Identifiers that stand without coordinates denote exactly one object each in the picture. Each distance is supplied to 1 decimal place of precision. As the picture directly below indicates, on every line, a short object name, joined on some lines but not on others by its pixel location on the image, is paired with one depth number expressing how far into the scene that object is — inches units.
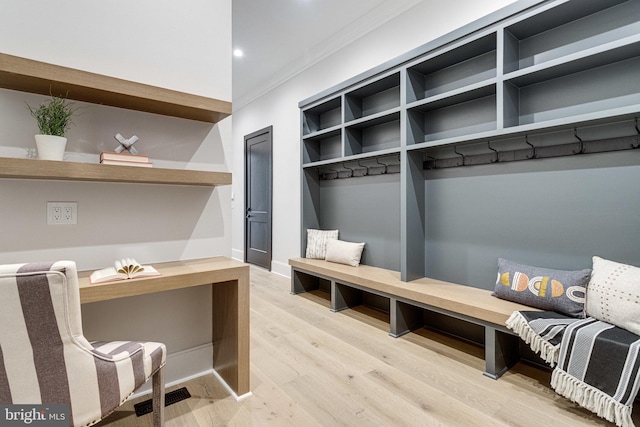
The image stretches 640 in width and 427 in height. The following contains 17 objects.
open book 60.3
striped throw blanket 58.6
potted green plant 60.1
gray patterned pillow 73.6
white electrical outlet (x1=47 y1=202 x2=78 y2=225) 67.4
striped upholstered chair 38.5
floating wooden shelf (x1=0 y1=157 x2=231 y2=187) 55.1
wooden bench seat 81.3
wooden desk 59.2
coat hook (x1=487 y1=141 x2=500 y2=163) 97.2
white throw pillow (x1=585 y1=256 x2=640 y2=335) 63.5
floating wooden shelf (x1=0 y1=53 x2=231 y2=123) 57.3
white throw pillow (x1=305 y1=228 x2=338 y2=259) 150.3
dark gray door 205.6
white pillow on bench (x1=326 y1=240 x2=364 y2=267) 135.7
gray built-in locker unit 75.8
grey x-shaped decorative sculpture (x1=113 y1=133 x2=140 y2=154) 70.7
